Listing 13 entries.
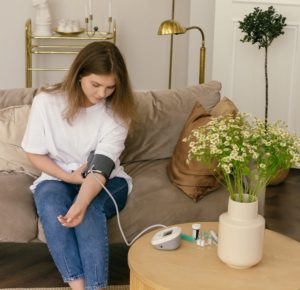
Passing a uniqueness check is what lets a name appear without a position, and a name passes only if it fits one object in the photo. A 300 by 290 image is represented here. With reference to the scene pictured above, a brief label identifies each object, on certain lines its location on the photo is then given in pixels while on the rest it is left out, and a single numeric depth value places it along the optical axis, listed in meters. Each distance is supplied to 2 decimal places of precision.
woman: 1.85
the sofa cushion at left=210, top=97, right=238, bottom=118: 2.34
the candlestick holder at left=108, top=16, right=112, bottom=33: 4.30
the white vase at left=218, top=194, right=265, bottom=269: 1.53
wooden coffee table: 1.47
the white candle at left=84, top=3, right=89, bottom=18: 4.41
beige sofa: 2.08
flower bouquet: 1.47
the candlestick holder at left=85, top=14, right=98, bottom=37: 4.25
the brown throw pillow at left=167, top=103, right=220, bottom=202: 2.19
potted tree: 3.44
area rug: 2.23
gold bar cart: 4.26
